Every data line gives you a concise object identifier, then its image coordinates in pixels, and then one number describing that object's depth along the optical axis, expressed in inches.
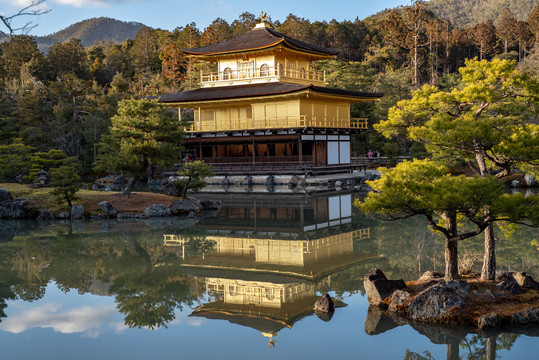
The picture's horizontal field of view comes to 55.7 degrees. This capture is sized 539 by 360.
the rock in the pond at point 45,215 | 914.1
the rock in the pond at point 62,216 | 912.9
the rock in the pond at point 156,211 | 912.3
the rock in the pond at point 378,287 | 386.0
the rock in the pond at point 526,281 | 387.2
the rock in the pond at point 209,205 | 989.2
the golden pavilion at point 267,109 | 1355.8
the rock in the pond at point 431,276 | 411.5
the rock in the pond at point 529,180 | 1162.0
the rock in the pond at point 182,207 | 926.4
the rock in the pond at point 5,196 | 936.4
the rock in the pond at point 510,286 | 371.6
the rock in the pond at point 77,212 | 908.6
